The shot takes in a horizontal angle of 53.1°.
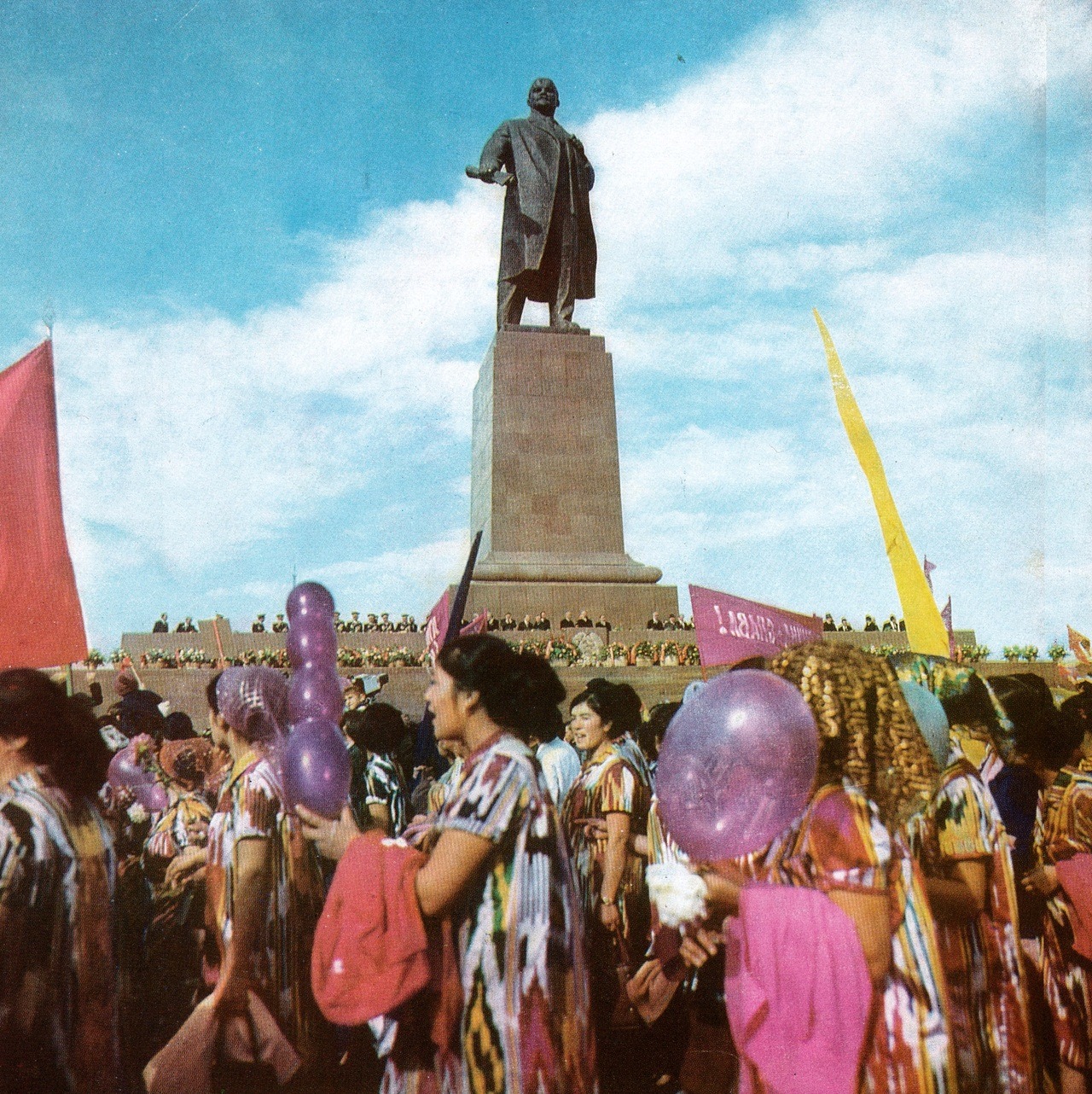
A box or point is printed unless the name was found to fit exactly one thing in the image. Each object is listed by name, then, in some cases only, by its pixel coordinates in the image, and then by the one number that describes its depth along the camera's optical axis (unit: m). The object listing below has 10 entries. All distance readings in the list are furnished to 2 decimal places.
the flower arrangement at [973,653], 19.69
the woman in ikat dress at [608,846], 4.27
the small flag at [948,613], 11.98
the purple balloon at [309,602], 3.40
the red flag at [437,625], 5.82
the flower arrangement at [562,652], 16.36
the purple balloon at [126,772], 4.96
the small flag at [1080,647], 10.77
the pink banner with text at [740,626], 5.37
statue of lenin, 18.06
